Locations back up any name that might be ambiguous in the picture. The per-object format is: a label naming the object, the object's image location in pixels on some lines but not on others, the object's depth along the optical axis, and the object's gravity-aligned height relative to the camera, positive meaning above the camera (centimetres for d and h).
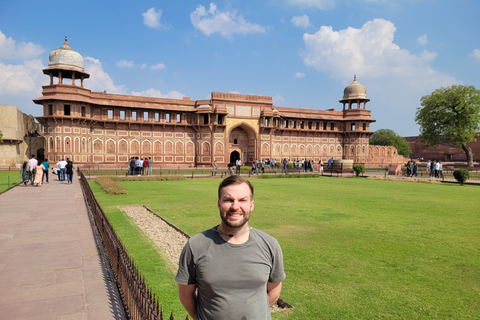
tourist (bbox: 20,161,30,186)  1502 -85
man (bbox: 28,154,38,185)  1489 -52
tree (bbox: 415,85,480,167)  3469 +464
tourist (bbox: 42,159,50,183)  1569 -55
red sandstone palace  2889 +306
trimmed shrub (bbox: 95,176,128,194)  1244 -131
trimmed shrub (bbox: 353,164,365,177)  2466 -96
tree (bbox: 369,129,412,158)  5662 +250
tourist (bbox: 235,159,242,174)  2515 -90
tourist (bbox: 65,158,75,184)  1537 -70
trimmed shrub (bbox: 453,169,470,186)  1833 -113
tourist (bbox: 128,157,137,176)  2200 -77
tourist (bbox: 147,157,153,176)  2341 -108
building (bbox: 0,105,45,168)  3156 +170
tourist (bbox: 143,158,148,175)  2308 -66
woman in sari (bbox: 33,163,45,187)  1419 -94
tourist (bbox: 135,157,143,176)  2237 -73
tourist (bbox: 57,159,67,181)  1680 -66
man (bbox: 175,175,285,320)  161 -57
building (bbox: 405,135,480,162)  5000 +59
